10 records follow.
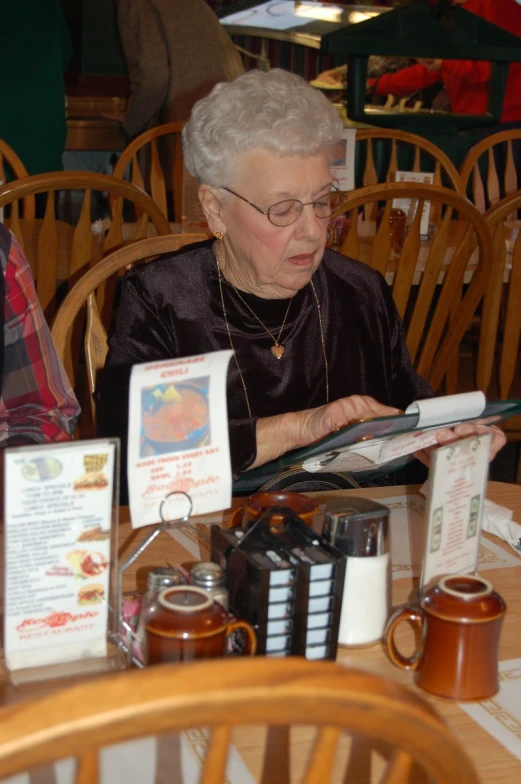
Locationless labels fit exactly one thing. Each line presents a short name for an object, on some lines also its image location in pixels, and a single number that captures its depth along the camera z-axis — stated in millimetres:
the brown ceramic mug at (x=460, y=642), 1538
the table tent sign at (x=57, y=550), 1464
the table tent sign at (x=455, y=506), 1622
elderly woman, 2225
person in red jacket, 7043
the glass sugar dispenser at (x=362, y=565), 1611
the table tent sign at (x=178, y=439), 1509
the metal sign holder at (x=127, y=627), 1545
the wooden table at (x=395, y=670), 1448
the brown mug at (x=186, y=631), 1458
